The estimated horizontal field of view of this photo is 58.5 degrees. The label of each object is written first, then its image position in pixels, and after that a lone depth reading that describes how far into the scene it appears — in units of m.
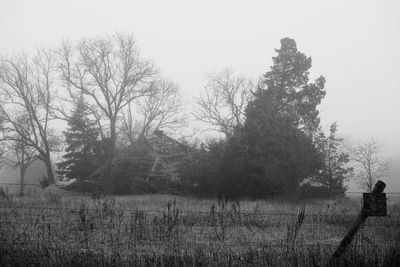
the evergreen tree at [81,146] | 37.84
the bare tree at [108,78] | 41.19
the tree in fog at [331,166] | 28.59
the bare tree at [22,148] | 42.00
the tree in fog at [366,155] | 34.56
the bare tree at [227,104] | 46.75
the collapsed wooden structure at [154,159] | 34.38
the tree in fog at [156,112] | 44.38
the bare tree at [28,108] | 42.12
